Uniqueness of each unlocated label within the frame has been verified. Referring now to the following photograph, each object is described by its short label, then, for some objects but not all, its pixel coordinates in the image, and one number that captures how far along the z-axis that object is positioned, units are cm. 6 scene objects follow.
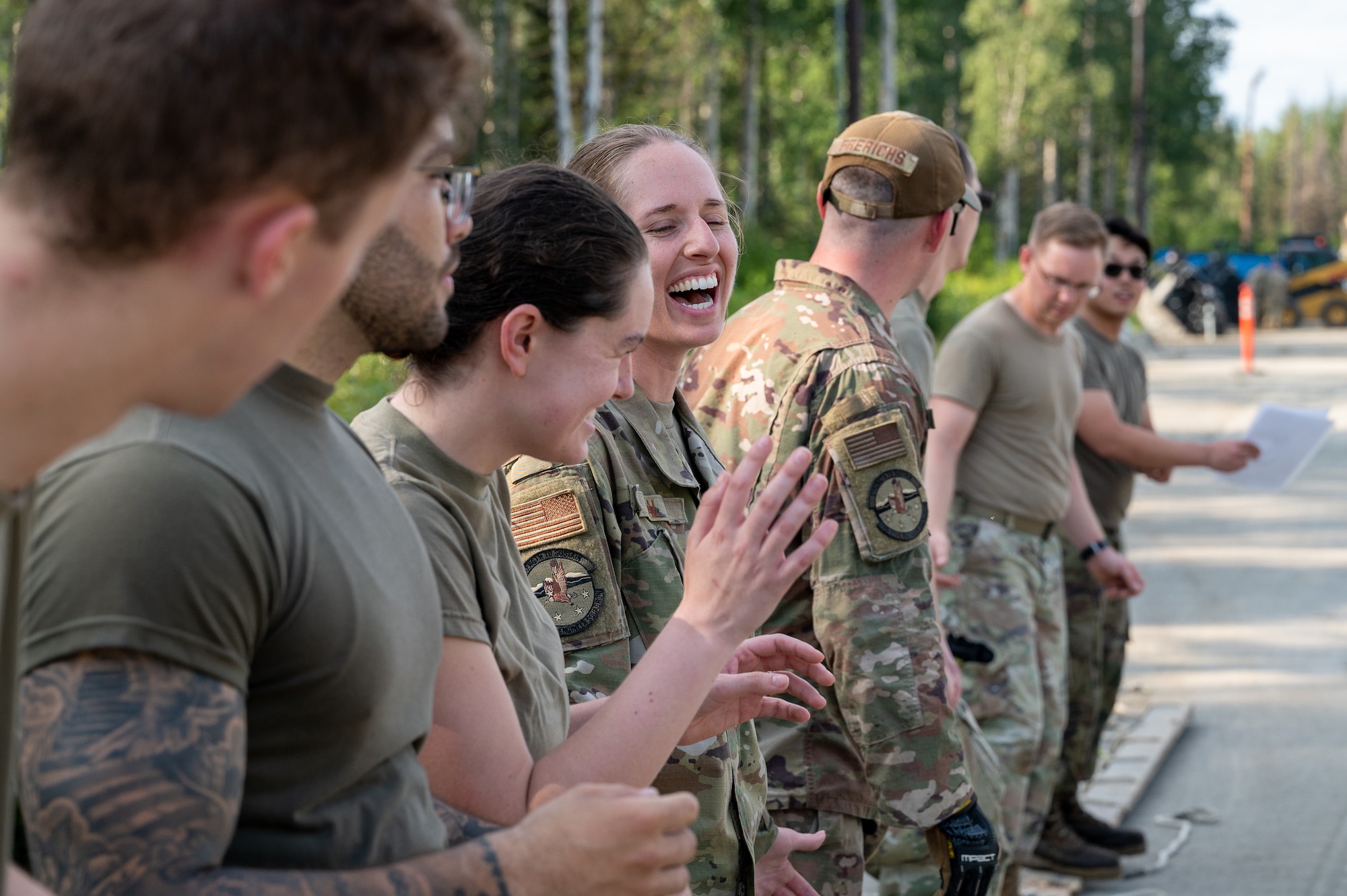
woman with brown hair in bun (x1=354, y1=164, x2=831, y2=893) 167
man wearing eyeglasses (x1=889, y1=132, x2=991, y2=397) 429
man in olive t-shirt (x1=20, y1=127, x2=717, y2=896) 115
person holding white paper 562
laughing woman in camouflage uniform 233
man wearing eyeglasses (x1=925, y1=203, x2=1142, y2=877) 469
